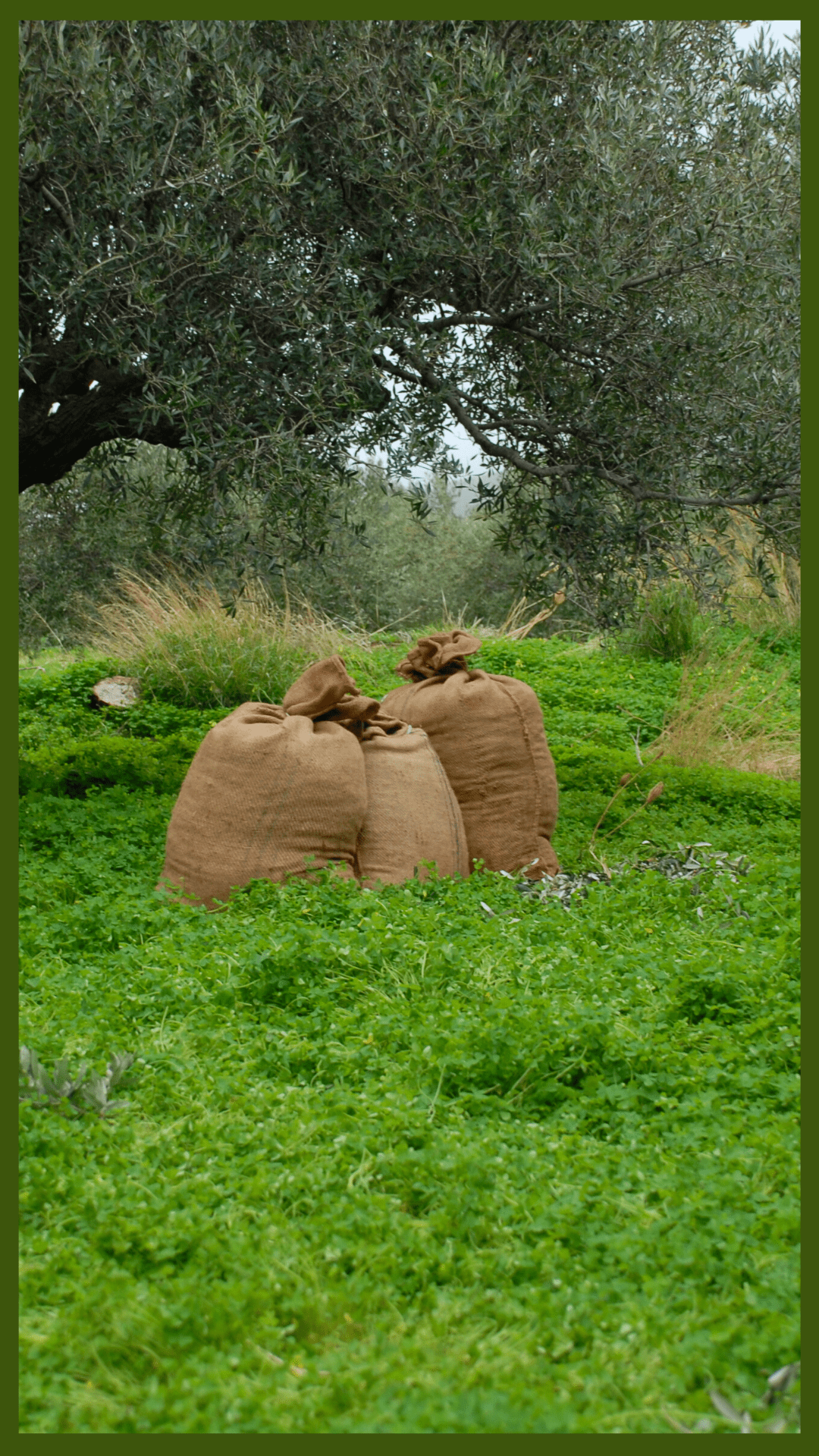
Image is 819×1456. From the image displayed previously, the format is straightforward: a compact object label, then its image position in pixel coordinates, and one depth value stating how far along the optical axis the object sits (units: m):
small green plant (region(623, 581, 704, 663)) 12.02
